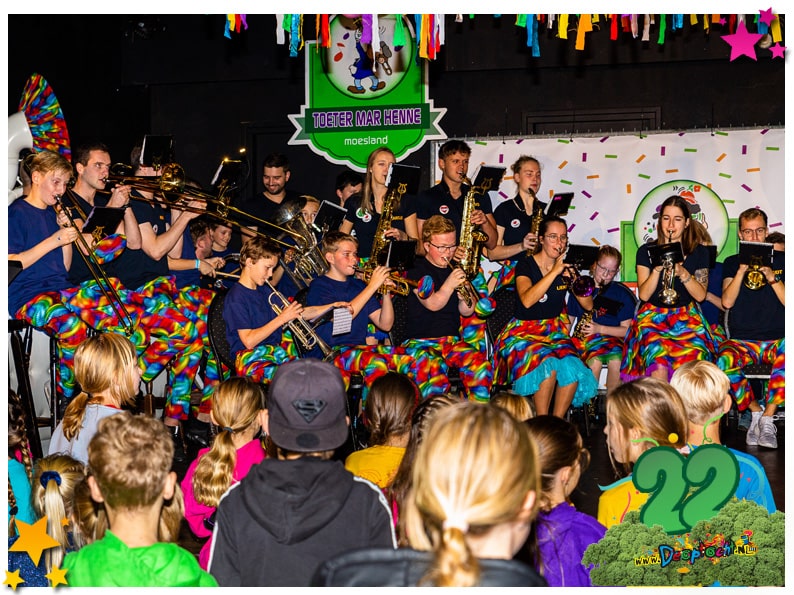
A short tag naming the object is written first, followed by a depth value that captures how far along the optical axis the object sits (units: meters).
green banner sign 8.04
